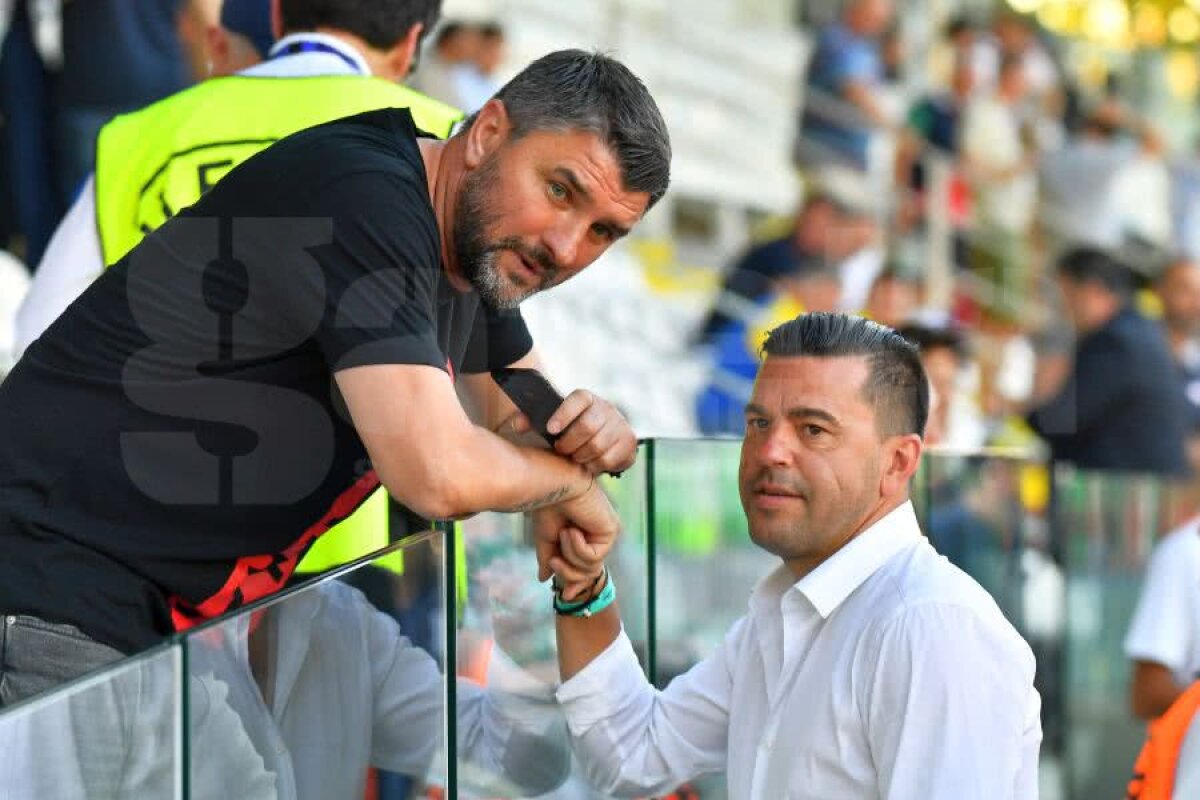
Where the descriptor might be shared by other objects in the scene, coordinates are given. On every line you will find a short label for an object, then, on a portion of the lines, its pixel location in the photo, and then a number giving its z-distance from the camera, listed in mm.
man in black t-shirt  4219
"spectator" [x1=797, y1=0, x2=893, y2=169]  18719
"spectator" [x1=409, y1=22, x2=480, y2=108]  13055
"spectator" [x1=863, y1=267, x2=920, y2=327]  12031
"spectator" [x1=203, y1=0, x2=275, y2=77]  6672
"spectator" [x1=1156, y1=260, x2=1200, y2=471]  15305
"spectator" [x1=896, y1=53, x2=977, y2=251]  19953
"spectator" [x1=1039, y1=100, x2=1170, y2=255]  22016
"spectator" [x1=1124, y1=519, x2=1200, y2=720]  8328
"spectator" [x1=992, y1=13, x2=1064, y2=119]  22387
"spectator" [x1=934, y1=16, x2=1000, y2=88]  20594
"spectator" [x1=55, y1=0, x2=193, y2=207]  9000
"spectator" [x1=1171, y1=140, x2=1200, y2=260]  23516
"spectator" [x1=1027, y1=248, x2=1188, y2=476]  12641
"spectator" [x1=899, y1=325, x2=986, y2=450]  9242
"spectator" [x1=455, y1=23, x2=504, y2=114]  13172
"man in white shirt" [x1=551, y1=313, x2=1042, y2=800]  4457
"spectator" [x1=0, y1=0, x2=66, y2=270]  9367
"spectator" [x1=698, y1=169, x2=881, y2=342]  14680
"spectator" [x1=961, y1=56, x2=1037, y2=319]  21469
